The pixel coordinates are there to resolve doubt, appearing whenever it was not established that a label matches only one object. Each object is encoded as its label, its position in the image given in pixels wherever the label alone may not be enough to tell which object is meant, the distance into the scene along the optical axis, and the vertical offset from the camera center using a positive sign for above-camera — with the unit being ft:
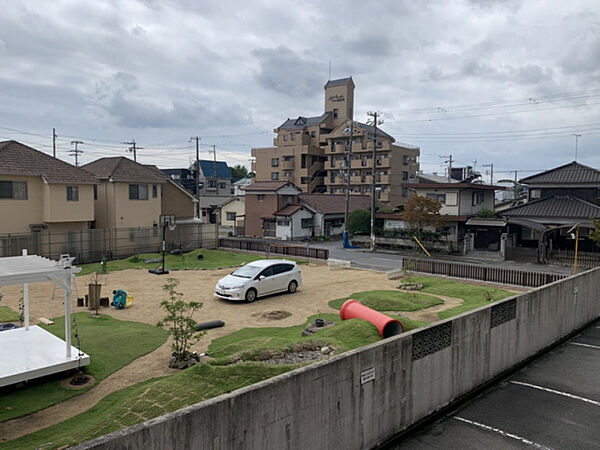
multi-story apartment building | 202.08 +27.32
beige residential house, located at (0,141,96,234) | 92.73 +4.10
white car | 58.65 -9.24
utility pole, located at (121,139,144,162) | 203.51 +28.21
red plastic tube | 35.78 -8.92
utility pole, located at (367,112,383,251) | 132.26 +1.03
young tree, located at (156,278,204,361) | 35.37 -9.50
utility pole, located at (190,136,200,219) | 182.26 +3.12
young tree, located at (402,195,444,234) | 120.67 +0.62
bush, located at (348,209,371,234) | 144.87 -3.19
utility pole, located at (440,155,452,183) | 208.09 +21.83
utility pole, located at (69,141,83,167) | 210.51 +28.63
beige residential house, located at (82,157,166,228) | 116.16 +4.60
